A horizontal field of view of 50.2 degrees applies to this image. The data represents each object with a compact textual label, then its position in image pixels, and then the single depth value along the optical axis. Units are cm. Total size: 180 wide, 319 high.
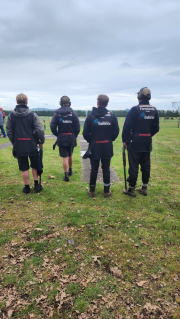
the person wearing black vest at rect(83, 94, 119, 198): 476
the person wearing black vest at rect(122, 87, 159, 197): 473
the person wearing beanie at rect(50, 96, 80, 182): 574
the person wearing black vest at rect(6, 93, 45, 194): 471
